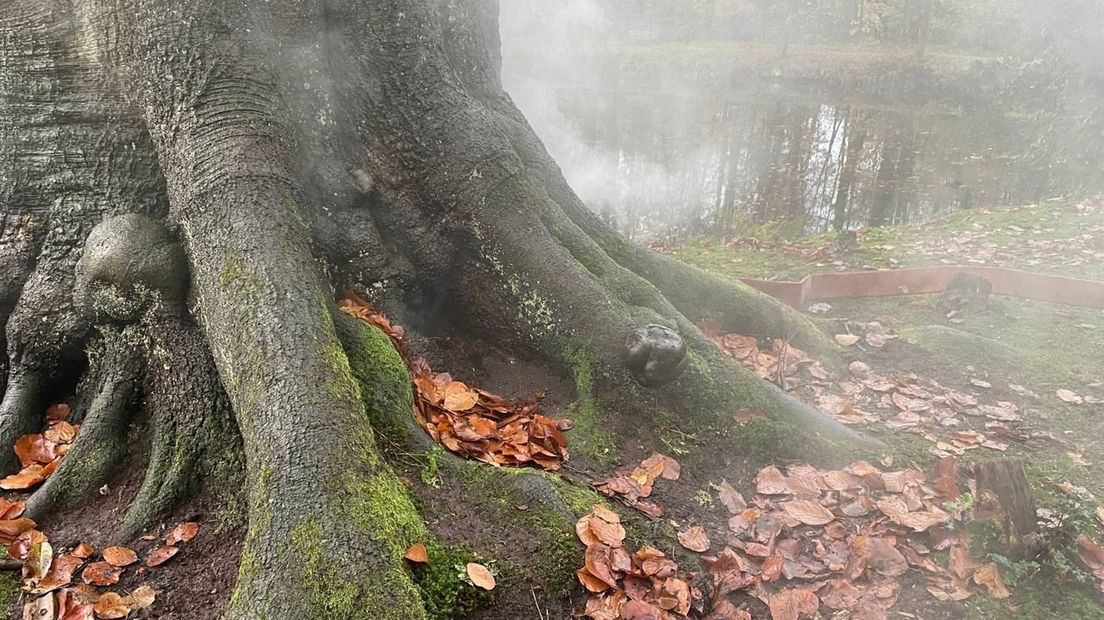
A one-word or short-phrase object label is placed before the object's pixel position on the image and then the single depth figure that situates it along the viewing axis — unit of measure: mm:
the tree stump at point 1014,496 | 3022
